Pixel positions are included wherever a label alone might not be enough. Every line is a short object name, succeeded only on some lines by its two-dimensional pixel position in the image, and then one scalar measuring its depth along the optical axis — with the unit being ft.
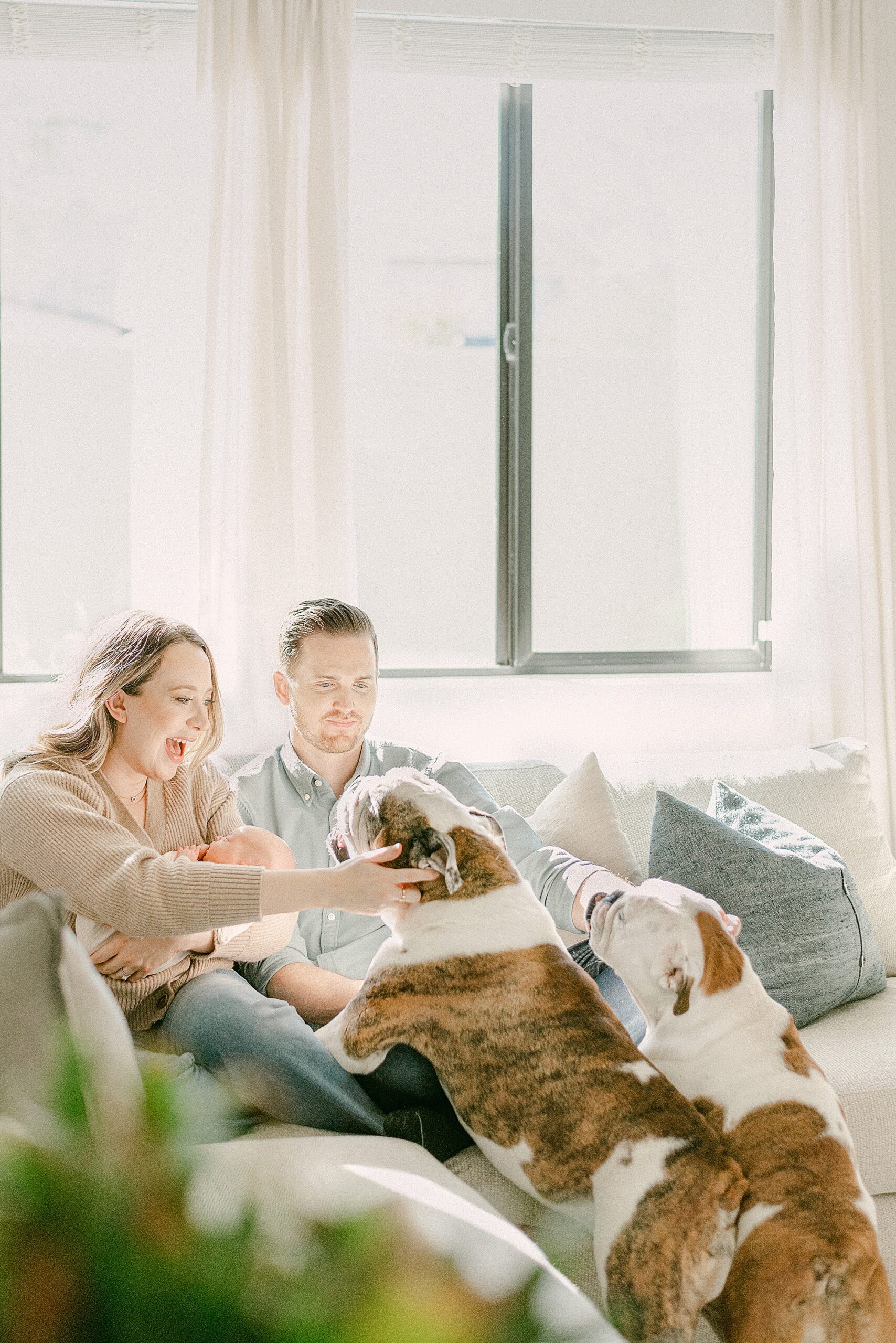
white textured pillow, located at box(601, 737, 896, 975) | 8.87
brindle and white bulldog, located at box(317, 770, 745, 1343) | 4.65
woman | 5.66
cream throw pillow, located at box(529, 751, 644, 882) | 8.32
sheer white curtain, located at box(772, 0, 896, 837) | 11.11
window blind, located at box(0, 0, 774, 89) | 10.19
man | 7.03
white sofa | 8.76
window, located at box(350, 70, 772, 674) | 11.56
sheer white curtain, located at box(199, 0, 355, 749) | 10.11
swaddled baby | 6.63
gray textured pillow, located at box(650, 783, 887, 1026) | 7.46
